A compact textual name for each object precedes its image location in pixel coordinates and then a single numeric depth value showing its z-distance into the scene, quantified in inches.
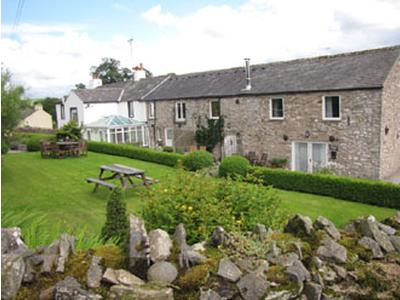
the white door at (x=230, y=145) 1013.8
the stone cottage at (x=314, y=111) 748.0
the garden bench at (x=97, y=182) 578.8
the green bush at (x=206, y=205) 223.1
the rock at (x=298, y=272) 156.3
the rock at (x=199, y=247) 178.1
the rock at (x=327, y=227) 197.3
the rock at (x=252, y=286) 147.9
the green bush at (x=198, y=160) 815.7
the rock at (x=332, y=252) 172.7
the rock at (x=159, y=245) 160.5
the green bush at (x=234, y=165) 729.0
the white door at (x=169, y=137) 1234.7
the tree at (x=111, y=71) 2642.7
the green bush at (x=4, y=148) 970.5
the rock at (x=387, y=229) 208.9
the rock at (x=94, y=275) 143.4
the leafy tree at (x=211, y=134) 1036.5
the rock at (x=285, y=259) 166.4
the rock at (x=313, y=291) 154.4
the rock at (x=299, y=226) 202.4
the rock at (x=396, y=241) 189.2
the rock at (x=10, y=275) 133.0
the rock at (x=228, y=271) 152.3
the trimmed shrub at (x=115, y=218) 291.3
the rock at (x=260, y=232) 191.2
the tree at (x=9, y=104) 676.1
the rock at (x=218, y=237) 181.5
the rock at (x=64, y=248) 150.3
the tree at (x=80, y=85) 3021.7
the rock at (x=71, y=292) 135.4
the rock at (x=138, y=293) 139.9
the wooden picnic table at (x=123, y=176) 582.2
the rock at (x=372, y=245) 180.1
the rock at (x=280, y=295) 149.4
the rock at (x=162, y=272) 151.3
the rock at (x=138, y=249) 155.7
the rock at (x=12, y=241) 149.6
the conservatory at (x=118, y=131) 1268.5
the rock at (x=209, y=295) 145.3
